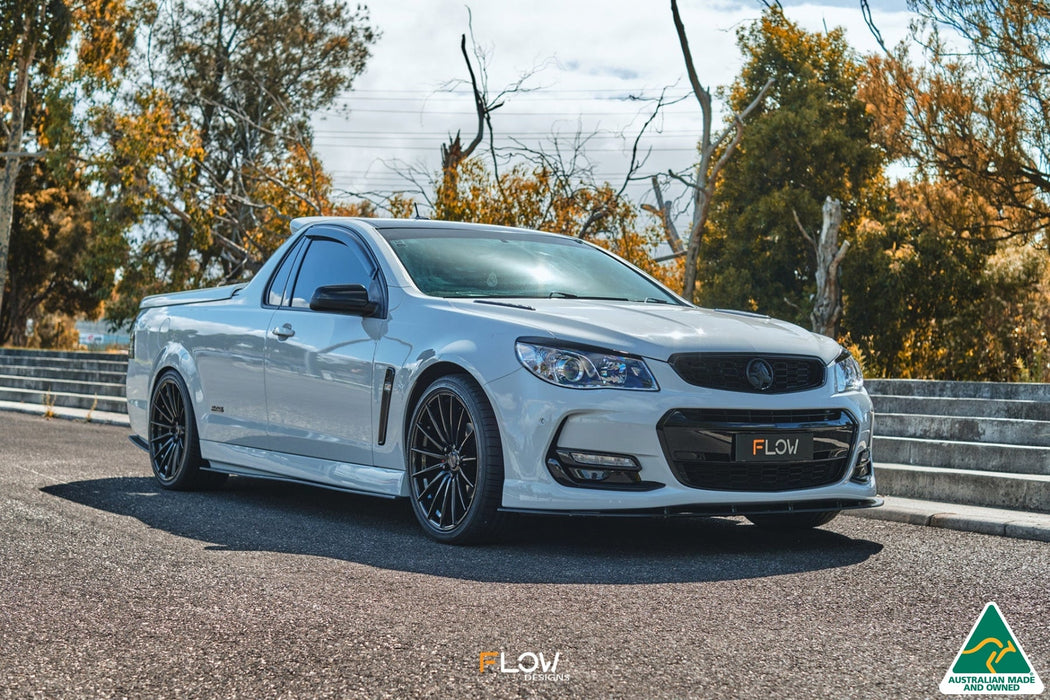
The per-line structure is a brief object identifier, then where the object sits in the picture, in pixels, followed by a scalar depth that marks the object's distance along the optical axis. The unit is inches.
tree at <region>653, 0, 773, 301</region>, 775.1
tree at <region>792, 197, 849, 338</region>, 857.5
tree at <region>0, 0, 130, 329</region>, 1309.1
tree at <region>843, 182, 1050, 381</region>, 781.3
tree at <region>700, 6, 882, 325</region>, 1462.8
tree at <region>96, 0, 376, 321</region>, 1605.6
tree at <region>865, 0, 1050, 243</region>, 695.1
